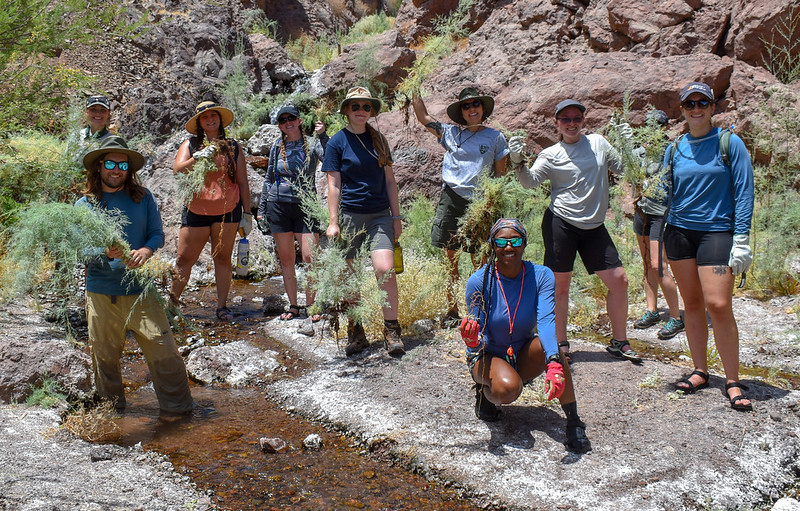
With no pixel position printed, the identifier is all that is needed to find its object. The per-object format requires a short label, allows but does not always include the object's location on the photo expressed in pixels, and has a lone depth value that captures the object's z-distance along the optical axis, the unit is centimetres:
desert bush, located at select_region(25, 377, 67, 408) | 432
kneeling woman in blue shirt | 374
